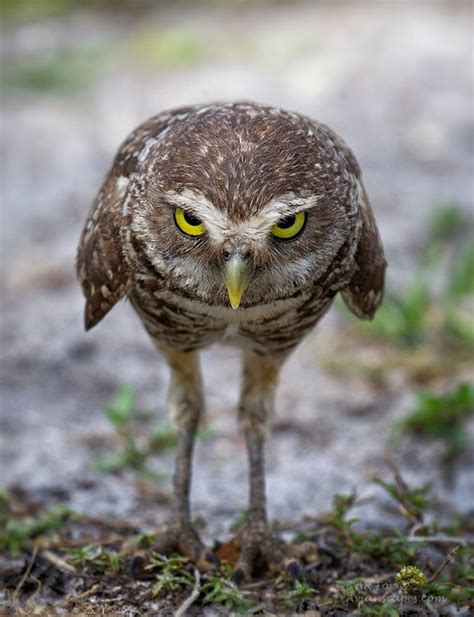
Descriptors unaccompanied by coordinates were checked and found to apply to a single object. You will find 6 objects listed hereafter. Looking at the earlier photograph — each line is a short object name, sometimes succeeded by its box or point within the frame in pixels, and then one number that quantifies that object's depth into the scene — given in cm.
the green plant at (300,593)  680
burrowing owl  620
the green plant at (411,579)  644
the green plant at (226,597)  680
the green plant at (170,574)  704
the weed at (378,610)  623
